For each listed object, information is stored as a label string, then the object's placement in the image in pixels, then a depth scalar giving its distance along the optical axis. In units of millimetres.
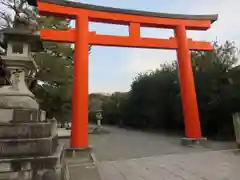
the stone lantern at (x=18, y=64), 3602
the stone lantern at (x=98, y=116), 20645
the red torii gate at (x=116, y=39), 7043
